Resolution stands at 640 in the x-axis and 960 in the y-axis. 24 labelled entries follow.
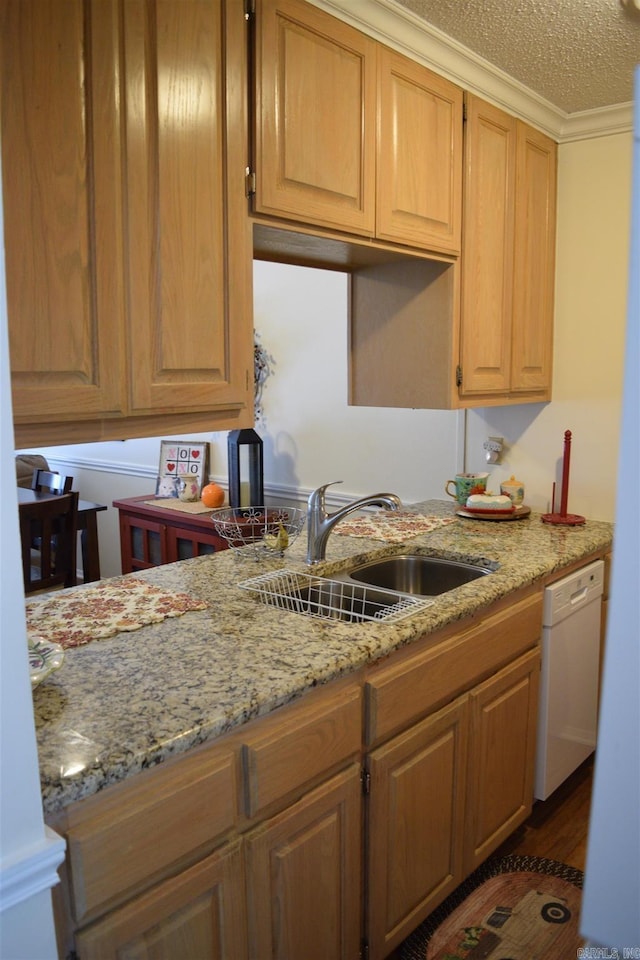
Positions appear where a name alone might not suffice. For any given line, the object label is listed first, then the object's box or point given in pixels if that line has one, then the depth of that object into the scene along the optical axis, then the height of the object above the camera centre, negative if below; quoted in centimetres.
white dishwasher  234 -93
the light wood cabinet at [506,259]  251 +50
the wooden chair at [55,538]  315 -62
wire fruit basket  225 -44
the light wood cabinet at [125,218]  131 +35
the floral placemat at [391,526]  258 -47
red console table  365 -71
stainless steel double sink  198 -56
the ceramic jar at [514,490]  295 -37
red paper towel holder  281 -45
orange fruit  387 -52
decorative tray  281 -45
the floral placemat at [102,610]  164 -51
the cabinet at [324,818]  116 -82
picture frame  423 -39
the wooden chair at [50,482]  372 -44
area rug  132 -99
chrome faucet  217 -37
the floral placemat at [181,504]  383 -57
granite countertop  116 -53
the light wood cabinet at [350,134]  174 +70
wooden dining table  363 -67
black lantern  364 -35
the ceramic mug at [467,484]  295 -35
